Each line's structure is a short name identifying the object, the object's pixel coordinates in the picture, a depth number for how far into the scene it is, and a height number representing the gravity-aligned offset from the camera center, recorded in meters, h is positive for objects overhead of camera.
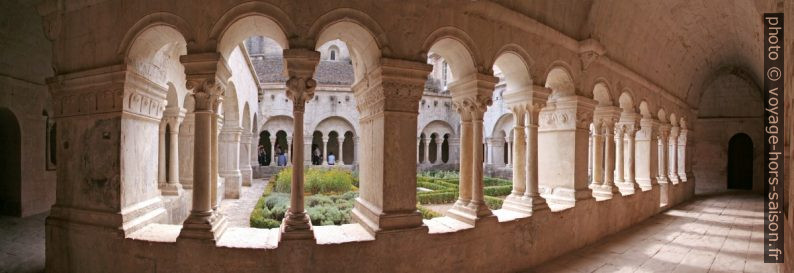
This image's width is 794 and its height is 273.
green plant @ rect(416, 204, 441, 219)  7.52 -1.45
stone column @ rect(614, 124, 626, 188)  8.26 -0.36
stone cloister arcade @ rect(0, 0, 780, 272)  3.73 +0.10
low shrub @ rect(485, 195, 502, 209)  9.66 -1.59
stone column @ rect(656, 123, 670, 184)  10.42 -0.34
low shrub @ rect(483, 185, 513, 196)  12.15 -1.64
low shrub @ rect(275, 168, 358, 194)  11.04 -1.28
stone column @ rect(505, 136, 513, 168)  19.92 -0.72
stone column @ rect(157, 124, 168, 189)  6.93 -0.46
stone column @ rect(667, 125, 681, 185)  11.54 -0.57
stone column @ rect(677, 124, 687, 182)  12.33 -0.48
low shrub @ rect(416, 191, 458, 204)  10.60 -1.61
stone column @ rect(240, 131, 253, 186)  14.08 -0.71
